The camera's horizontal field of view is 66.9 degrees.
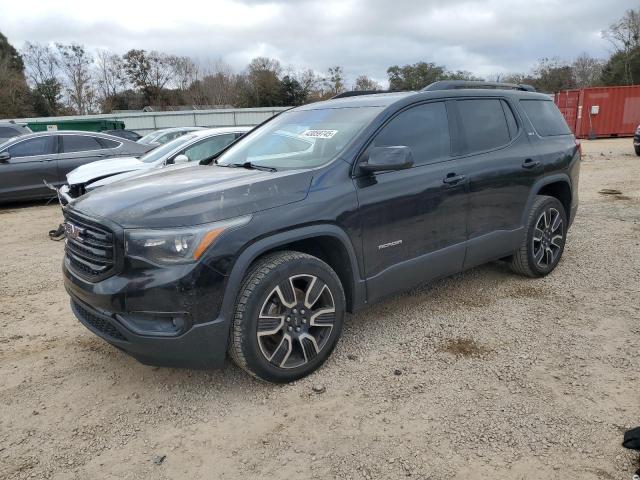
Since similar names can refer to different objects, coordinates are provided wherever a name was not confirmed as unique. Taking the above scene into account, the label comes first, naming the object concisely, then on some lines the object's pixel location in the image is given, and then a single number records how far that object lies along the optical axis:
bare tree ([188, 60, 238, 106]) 57.78
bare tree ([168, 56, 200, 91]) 60.31
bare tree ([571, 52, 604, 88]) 55.21
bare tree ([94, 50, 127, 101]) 55.97
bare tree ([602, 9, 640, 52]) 44.94
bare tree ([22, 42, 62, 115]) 49.00
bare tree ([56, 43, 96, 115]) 52.16
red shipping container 22.42
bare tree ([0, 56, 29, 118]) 41.56
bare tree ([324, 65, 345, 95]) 61.57
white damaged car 6.64
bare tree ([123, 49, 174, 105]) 57.75
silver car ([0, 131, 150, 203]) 9.38
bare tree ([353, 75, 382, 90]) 60.51
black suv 2.65
